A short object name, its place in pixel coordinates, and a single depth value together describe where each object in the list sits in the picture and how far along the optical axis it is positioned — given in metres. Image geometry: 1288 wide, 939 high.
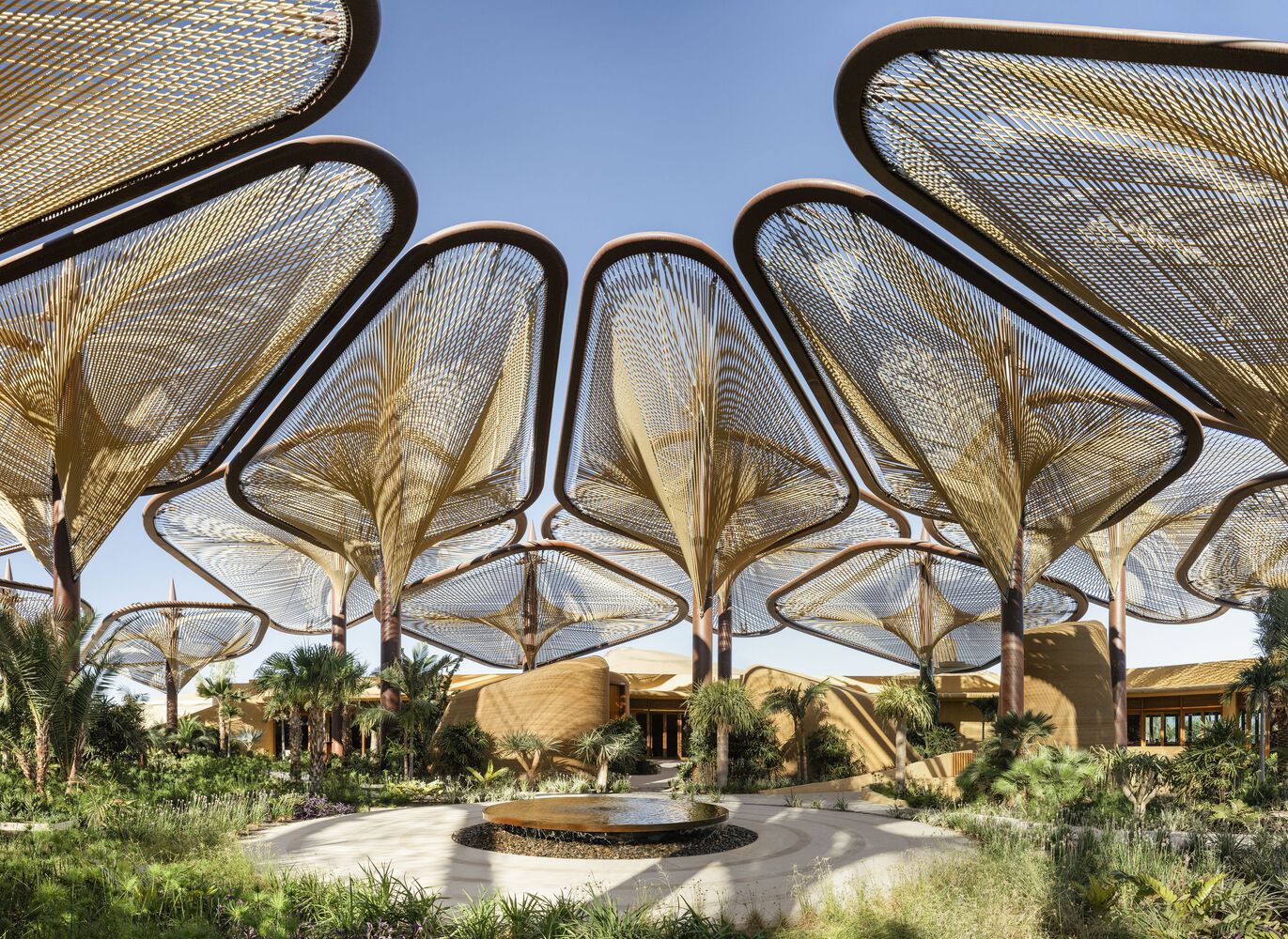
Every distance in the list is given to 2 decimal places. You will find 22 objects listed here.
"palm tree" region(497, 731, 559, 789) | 22.47
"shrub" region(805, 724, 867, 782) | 26.84
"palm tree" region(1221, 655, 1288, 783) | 21.20
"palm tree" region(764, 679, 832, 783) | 24.11
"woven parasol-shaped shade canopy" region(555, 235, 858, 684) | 20.48
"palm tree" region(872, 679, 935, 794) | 21.66
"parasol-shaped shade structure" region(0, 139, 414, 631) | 14.73
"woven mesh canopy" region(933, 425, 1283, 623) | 28.80
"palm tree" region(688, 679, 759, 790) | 22.39
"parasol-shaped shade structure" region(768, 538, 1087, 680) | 34.94
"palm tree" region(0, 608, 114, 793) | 15.59
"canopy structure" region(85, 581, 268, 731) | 41.62
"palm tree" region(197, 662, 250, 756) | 30.95
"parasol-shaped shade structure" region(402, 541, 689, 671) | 37.28
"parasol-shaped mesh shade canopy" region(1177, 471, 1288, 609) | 29.73
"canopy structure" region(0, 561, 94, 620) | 37.16
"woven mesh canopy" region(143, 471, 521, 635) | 32.75
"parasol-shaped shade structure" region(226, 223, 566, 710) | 19.39
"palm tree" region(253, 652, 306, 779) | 18.36
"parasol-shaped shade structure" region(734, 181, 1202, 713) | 17.02
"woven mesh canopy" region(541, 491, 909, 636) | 36.12
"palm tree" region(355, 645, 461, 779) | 22.91
